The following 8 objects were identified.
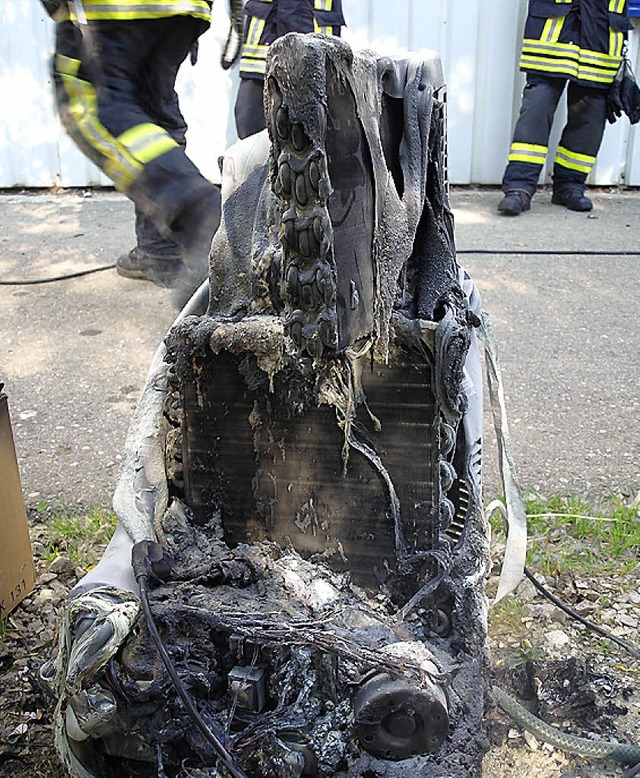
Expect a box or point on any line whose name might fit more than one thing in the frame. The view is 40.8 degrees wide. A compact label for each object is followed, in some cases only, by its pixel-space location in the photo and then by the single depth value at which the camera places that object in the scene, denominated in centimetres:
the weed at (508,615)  234
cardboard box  234
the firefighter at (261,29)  512
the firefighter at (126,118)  253
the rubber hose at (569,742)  182
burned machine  143
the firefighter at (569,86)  567
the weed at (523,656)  215
